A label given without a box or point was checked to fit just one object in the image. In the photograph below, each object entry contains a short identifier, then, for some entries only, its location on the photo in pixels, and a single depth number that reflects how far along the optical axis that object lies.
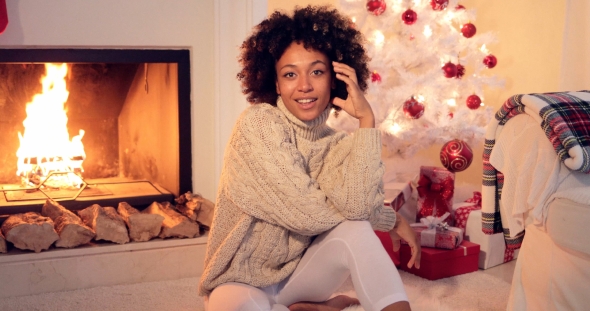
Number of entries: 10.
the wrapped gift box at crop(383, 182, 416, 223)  2.59
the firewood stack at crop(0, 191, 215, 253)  2.12
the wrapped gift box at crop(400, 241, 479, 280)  2.35
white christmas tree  2.93
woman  1.47
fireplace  2.39
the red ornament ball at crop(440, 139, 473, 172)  2.80
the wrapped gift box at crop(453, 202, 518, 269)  2.53
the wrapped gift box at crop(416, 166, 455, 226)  2.64
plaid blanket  1.65
